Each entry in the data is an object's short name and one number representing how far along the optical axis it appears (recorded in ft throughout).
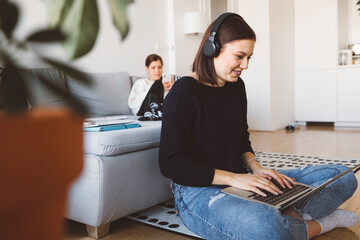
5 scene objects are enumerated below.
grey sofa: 4.10
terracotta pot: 0.56
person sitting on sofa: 7.66
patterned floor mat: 4.58
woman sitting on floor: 3.23
